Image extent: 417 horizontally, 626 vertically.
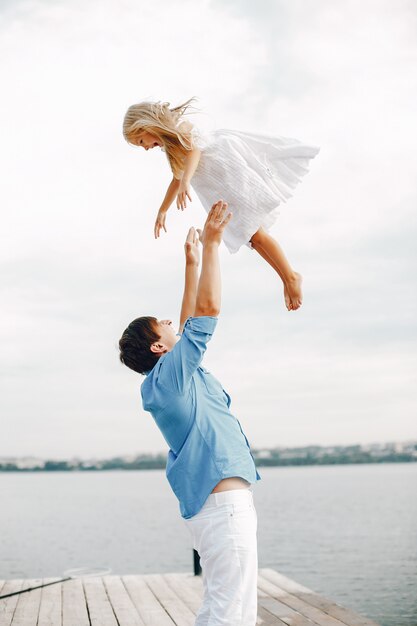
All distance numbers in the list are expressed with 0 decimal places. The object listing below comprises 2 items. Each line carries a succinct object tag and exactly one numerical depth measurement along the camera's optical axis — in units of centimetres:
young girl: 304
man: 238
